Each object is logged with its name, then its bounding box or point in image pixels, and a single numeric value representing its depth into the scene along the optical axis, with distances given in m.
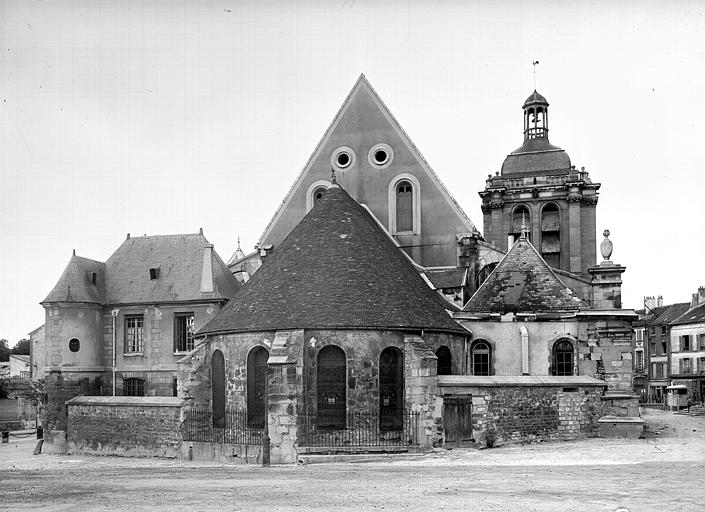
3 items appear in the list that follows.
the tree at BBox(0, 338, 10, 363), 115.12
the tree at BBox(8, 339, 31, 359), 115.94
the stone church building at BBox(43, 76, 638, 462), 28.58
